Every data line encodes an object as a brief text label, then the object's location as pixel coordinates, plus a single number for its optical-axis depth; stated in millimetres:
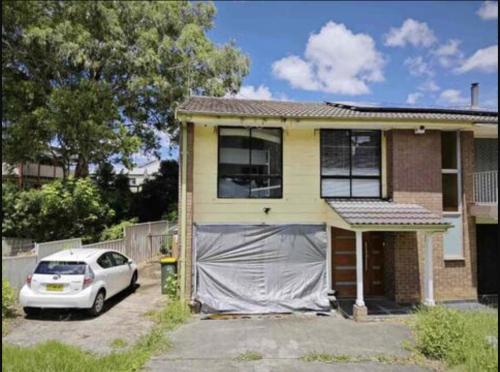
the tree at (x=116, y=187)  21234
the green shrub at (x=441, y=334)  6945
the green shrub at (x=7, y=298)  9258
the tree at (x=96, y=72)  18500
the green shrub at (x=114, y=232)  17672
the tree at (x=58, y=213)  17453
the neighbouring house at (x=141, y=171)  39881
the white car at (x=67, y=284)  9266
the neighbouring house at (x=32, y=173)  23125
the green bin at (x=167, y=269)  11430
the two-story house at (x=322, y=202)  10508
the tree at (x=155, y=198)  24875
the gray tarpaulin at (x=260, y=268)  10422
